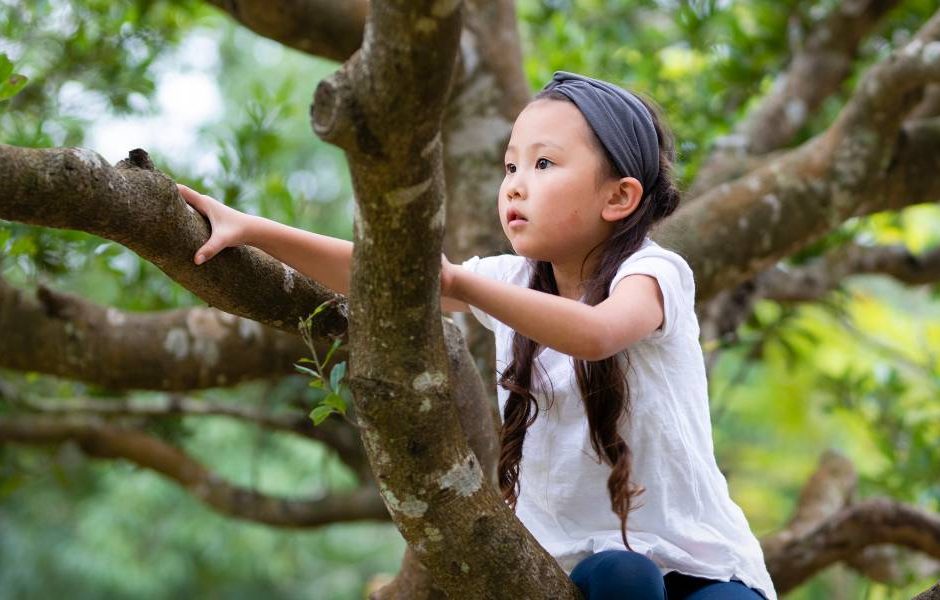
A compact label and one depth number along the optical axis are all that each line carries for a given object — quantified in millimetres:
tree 2939
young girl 3202
